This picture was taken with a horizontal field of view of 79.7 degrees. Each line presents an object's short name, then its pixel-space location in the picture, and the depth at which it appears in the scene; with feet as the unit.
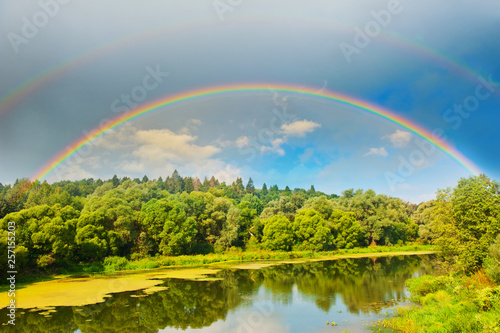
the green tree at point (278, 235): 180.45
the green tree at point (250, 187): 534.45
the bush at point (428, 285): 60.90
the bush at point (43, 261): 89.66
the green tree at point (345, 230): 203.41
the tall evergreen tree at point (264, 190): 546.42
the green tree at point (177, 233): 142.10
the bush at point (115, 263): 110.74
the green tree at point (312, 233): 186.29
